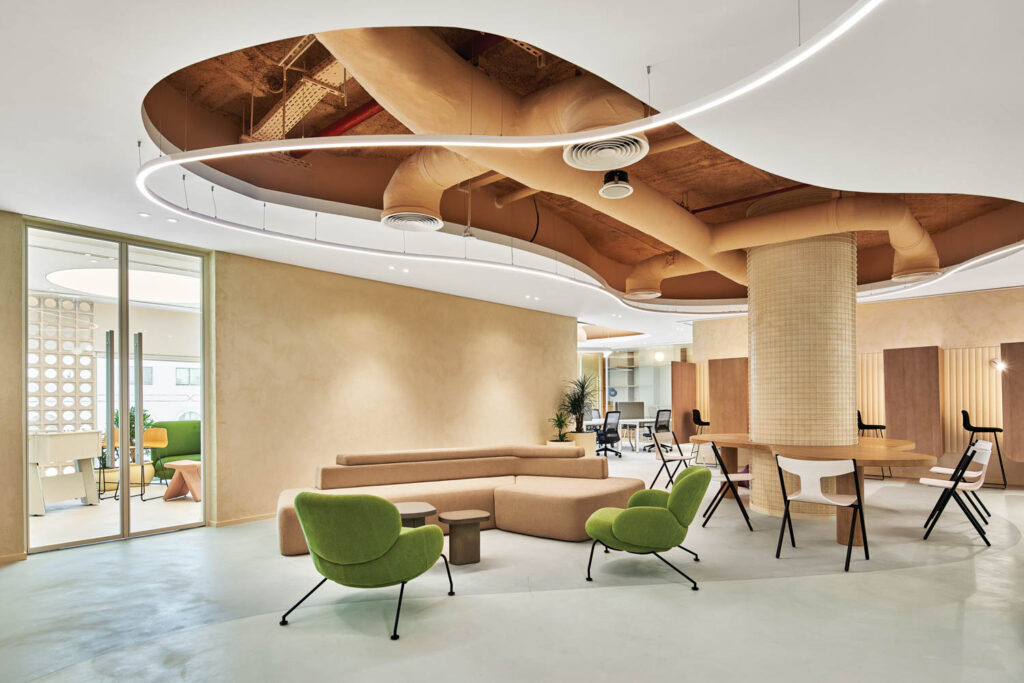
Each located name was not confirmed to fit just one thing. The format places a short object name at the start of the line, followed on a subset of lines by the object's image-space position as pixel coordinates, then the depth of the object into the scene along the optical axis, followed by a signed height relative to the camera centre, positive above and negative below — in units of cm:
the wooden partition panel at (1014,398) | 961 -61
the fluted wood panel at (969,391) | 1037 -55
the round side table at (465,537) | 520 -147
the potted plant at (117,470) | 649 -109
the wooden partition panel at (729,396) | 1280 -72
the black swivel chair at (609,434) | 1507 -173
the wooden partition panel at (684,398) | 1470 -86
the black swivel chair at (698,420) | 1364 -127
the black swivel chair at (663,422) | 1623 -155
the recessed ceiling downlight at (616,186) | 488 +140
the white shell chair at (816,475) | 539 -101
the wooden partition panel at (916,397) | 1047 -63
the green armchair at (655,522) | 465 -122
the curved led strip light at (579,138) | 230 +121
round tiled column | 710 +21
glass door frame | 610 +28
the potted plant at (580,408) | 1251 -91
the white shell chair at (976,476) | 607 -131
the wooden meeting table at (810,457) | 573 -112
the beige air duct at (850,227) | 631 +145
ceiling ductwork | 329 +161
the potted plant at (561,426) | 1228 -124
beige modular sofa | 599 -129
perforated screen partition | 604 +4
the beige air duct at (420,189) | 519 +155
